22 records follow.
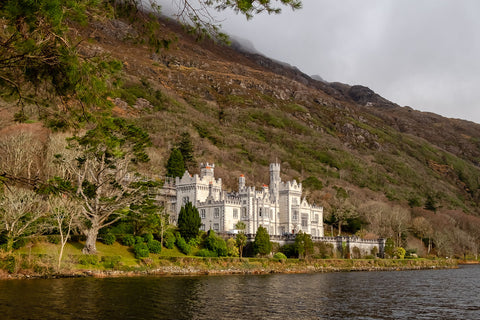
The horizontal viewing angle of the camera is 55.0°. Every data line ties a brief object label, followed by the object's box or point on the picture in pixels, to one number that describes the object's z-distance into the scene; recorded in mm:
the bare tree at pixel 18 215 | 46256
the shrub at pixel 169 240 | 65000
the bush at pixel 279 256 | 70525
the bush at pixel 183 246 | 65450
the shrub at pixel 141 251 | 57719
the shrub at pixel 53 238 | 53344
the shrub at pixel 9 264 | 43562
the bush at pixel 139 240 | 60312
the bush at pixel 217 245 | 67625
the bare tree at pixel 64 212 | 48606
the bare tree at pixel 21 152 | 64000
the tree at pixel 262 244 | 72319
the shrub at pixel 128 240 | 60812
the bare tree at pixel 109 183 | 54906
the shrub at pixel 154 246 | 60438
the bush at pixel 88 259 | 50875
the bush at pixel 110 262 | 52281
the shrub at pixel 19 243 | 48731
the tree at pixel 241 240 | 71625
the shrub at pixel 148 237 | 61462
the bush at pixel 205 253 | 65500
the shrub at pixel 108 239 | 60000
